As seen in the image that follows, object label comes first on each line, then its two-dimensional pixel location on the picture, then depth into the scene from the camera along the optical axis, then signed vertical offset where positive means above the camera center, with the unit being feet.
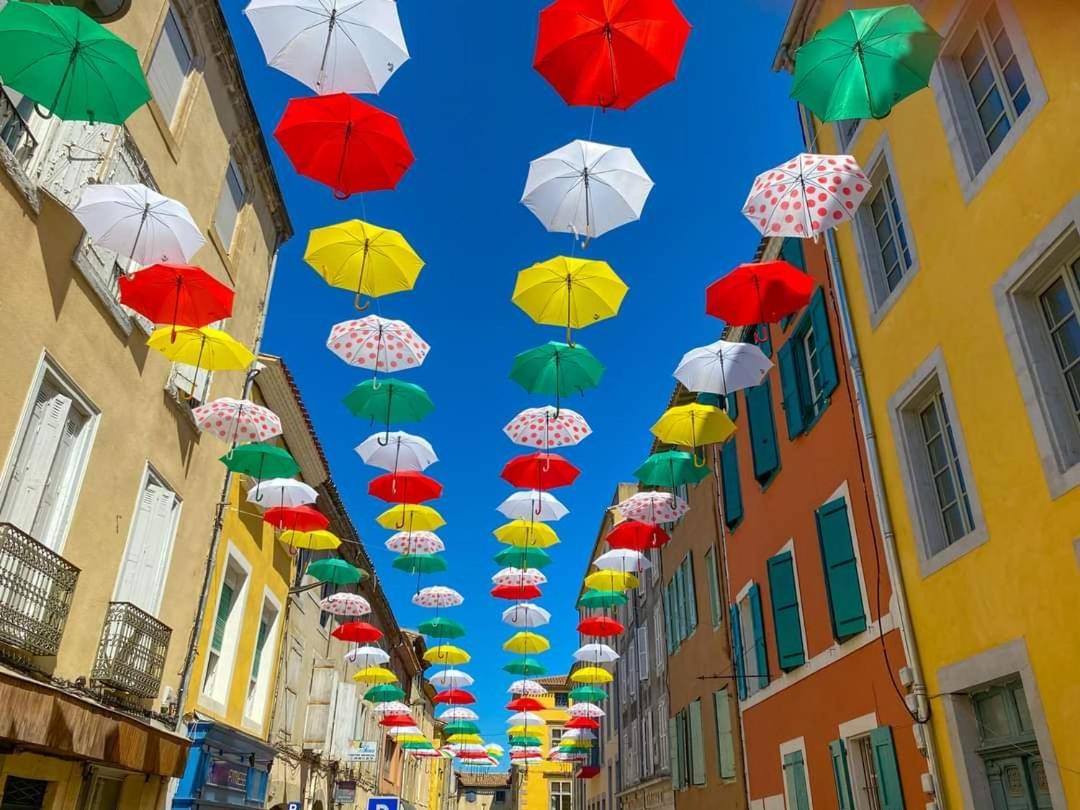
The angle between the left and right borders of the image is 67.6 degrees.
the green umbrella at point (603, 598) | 65.16 +16.63
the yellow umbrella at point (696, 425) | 41.39 +18.37
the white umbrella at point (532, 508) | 53.26 +18.69
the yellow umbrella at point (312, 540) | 51.84 +16.41
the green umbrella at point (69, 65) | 20.86 +17.98
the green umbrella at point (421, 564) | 60.34 +17.44
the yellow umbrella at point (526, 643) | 79.25 +15.94
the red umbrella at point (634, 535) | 56.03 +18.00
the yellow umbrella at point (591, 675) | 84.52 +14.11
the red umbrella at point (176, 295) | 29.43 +17.20
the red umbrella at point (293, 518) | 47.37 +15.99
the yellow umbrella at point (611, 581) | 62.08 +17.21
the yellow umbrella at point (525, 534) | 55.36 +17.82
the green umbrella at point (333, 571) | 59.06 +16.45
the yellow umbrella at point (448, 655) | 84.02 +15.94
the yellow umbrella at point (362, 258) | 30.60 +19.21
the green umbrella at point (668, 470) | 45.98 +18.16
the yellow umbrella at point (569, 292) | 32.40 +19.21
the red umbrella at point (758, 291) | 30.53 +18.10
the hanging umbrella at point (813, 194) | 27.35 +19.14
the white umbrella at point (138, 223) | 26.45 +17.94
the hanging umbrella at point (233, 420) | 38.88 +17.34
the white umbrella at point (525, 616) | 74.74 +17.31
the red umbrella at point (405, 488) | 46.75 +17.35
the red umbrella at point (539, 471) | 45.75 +17.95
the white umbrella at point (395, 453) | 46.24 +18.99
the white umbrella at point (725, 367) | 37.55 +19.09
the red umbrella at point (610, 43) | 22.76 +19.80
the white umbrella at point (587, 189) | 28.53 +20.25
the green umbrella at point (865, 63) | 22.72 +19.55
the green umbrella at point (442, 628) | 77.51 +16.84
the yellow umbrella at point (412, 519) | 53.26 +18.23
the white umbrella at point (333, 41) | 24.44 +21.28
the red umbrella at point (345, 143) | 25.16 +19.08
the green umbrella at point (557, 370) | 37.42 +18.99
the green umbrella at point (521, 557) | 59.07 +17.60
